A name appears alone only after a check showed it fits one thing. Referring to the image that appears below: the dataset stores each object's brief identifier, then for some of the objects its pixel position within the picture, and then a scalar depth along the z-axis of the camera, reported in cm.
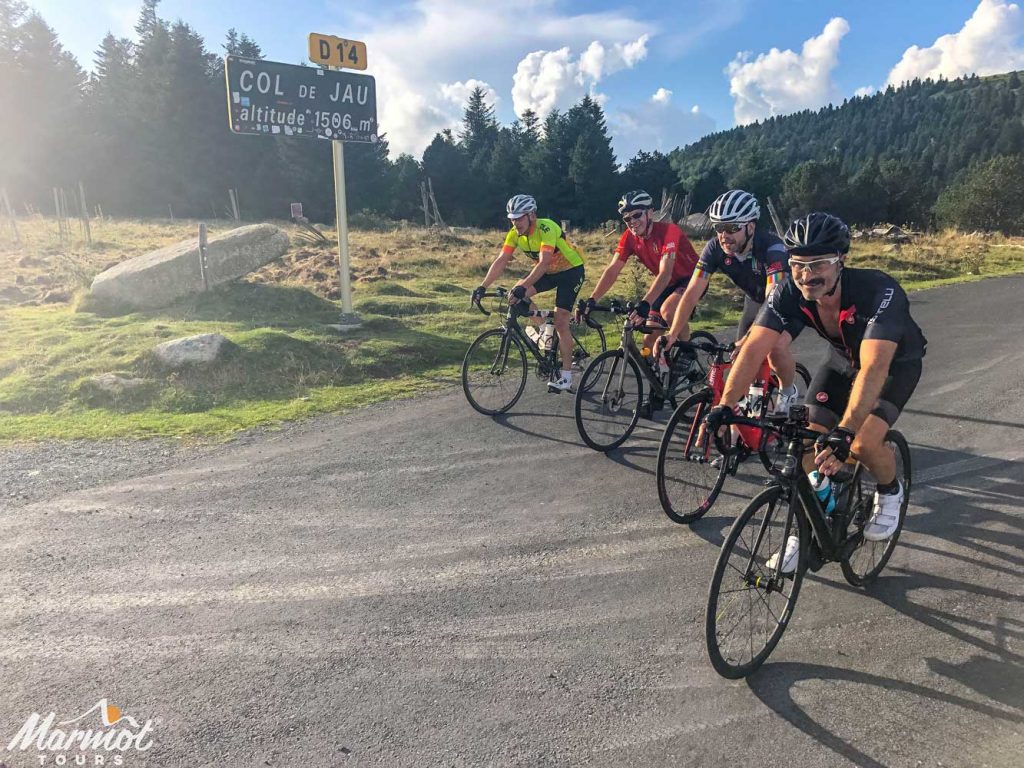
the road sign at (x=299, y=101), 965
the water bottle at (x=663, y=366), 577
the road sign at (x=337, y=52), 983
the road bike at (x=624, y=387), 564
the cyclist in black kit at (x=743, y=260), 507
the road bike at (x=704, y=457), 429
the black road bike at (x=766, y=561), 289
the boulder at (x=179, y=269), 1183
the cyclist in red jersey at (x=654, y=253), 611
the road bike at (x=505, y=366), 684
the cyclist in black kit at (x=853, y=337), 305
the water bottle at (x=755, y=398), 471
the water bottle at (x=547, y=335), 695
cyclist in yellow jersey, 683
